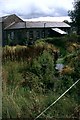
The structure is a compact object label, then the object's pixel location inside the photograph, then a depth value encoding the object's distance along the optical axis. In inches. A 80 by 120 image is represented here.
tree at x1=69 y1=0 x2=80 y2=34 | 1663.4
